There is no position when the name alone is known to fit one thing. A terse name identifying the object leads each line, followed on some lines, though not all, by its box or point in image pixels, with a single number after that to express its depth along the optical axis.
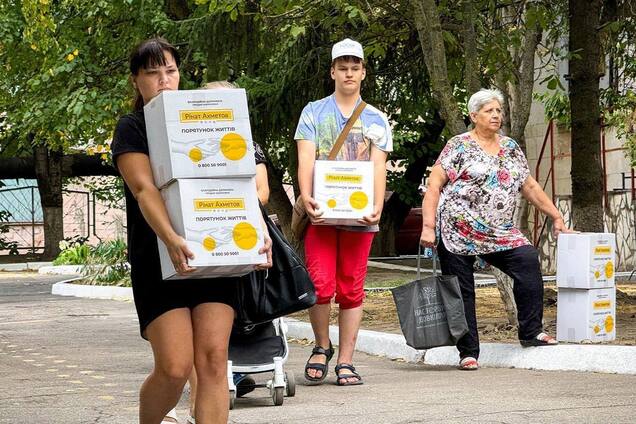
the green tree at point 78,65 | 42.57
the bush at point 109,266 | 43.97
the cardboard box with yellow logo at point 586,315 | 17.98
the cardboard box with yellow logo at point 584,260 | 17.95
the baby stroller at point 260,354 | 13.94
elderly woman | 17.13
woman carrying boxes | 9.44
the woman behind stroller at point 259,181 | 11.84
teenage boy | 16.06
